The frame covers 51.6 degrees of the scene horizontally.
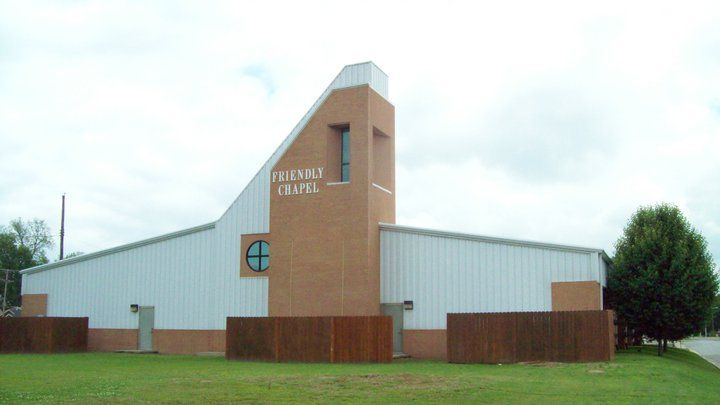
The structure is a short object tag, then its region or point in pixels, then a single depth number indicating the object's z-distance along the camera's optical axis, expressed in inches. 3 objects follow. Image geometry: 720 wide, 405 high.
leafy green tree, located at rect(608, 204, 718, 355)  1227.2
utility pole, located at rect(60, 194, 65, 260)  2395.4
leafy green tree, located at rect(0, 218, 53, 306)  3240.7
